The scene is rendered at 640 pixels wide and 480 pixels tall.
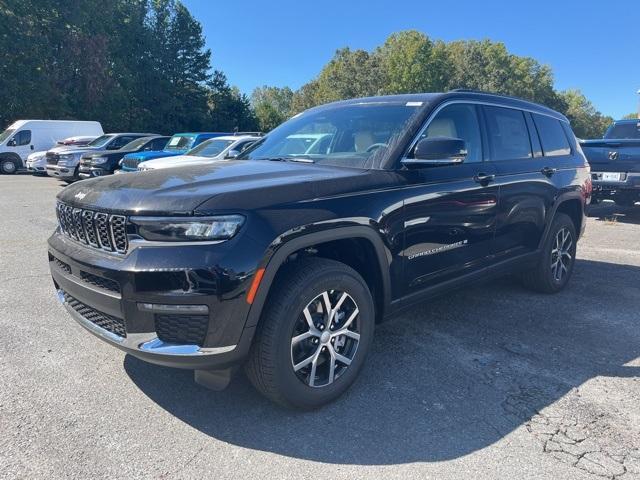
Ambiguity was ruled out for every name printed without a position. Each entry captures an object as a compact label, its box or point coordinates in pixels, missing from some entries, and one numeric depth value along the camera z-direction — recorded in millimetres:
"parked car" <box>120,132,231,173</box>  12922
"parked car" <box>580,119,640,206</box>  9414
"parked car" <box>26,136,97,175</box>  19031
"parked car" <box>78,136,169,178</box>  14039
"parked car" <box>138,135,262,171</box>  10969
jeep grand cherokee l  2443
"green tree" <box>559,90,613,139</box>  80250
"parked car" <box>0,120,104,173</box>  21375
